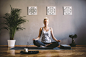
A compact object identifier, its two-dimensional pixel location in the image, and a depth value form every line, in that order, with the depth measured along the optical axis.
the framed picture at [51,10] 4.50
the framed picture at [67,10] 4.49
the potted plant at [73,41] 4.12
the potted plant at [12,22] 4.00
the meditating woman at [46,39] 3.09
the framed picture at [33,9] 4.51
